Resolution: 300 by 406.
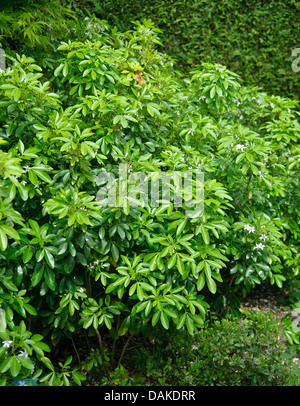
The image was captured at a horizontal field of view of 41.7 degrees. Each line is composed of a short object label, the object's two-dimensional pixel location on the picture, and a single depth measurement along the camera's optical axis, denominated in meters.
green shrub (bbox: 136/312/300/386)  2.45
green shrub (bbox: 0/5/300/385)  2.12
